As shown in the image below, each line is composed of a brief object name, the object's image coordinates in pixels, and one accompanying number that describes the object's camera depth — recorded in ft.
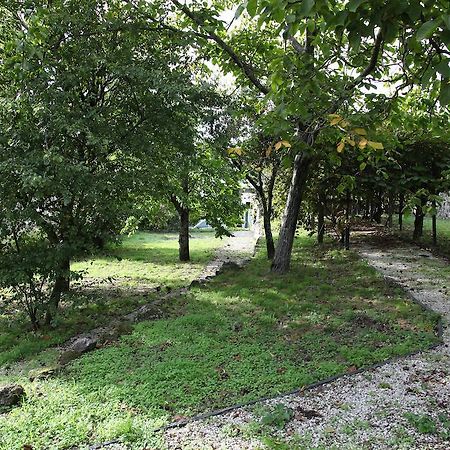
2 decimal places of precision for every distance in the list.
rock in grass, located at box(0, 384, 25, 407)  12.36
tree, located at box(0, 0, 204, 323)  17.39
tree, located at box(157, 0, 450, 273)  6.95
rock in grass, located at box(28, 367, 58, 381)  14.23
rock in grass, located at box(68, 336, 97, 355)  16.15
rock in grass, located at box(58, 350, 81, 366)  15.48
